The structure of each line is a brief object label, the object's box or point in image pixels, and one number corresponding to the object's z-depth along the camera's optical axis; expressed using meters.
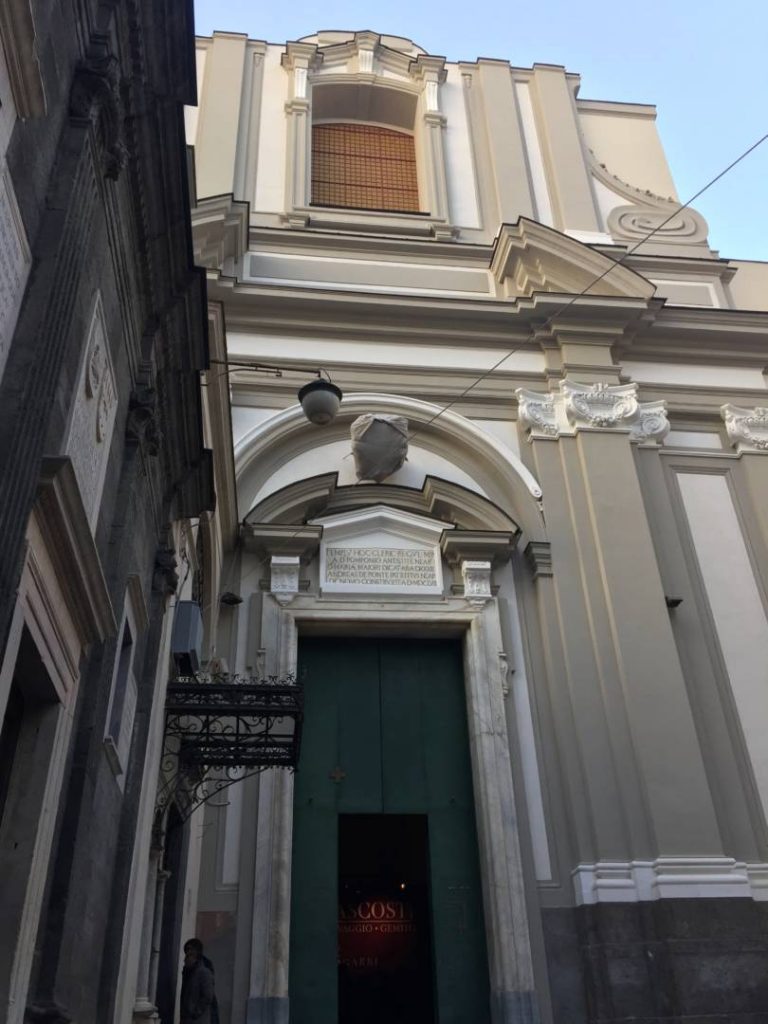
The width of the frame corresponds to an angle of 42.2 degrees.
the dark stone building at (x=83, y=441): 3.84
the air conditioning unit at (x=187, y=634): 7.41
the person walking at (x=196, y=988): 7.07
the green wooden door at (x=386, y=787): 8.92
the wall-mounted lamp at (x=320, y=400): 8.08
